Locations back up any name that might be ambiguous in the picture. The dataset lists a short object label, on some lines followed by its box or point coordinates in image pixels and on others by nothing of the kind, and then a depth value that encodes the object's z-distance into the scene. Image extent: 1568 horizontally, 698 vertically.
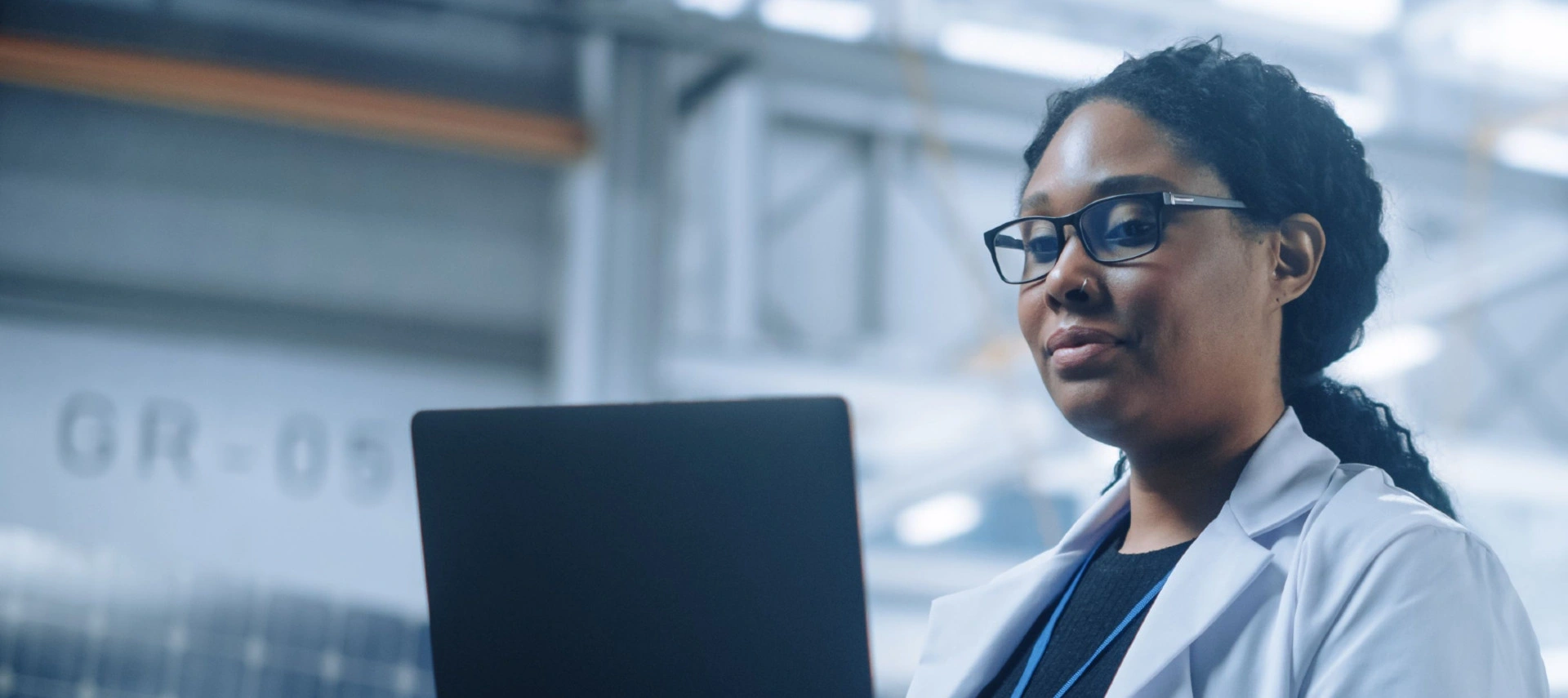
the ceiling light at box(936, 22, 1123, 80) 3.72
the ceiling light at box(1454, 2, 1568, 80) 4.29
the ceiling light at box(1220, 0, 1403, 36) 4.07
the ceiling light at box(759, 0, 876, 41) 3.70
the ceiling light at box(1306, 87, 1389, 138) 3.87
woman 0.81
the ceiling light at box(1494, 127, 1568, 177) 4.37
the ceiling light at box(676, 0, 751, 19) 3.39
